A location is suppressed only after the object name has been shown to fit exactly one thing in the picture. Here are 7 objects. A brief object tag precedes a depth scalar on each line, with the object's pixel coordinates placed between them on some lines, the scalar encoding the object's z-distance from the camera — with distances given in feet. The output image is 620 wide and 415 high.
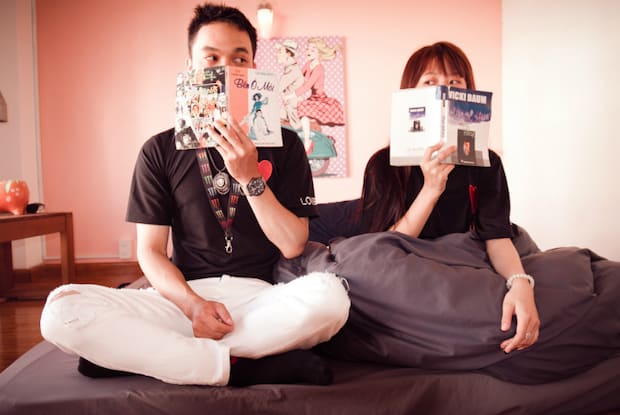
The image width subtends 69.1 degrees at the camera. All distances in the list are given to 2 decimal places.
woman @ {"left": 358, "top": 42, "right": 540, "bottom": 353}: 3.73
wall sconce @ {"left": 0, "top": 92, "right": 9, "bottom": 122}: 8.90
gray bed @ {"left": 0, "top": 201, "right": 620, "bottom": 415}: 2.82
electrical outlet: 10.32
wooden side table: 7.49
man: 2.81
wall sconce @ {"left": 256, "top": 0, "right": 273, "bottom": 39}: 9.77
